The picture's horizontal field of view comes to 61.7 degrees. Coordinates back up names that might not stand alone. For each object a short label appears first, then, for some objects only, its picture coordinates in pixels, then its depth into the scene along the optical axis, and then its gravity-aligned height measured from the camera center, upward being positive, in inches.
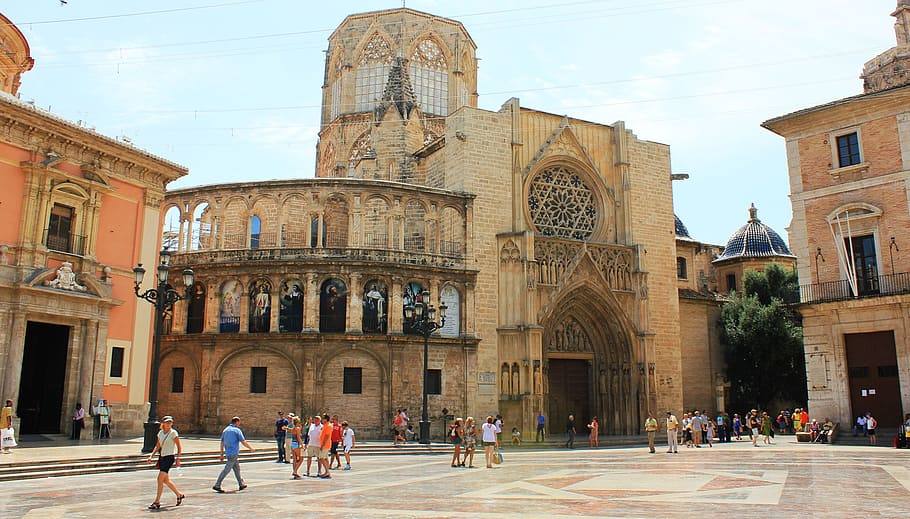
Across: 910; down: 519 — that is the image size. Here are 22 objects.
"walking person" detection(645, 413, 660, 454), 937.9 -38.1
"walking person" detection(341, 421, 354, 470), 719.7 -41.2
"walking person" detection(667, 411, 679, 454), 928.3 -44.1
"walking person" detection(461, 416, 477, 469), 730.2 -40.5
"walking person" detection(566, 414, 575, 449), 1066.7 -54.7
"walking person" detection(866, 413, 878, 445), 951.6 -36.6
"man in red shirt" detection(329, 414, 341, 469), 711.7 -39.5
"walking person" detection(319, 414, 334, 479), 633.6 -39.2
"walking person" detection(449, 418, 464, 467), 737.0 -39.2
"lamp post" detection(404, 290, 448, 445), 960.9 +91.6
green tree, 1546.5 +90.6
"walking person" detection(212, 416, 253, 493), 509.7 -30.9
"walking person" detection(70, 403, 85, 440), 838.5 -24.6
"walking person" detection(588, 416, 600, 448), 1100.5 -53.4
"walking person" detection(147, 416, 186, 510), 442.0 -31.0
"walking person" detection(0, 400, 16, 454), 698.2 -28.0
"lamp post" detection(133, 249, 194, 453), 701.9 +61.2
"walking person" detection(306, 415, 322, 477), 641.0 -34.7
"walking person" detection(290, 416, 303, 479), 621.4 -38.2
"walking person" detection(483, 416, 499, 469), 738.8 -39.4
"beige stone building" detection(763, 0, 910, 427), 1016.2 +204.3
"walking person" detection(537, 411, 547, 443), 1147.3 -43.4
